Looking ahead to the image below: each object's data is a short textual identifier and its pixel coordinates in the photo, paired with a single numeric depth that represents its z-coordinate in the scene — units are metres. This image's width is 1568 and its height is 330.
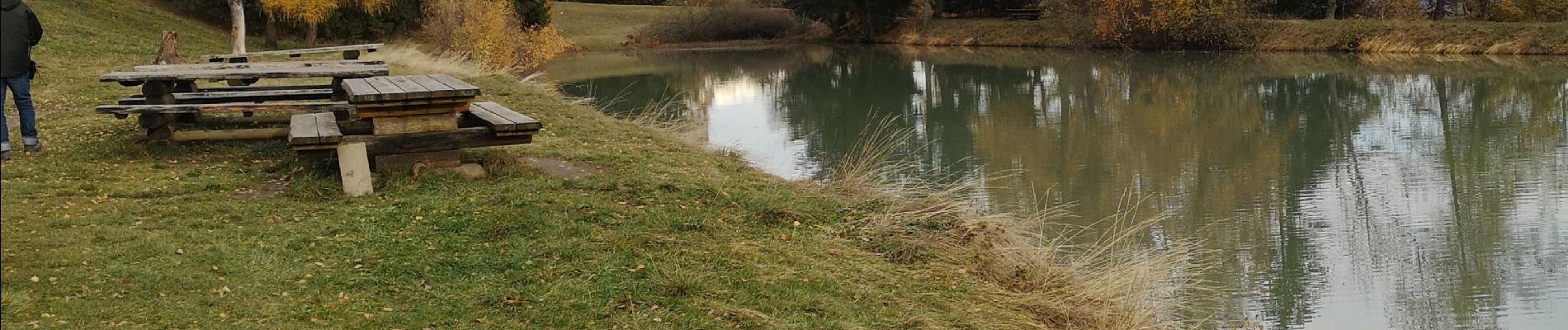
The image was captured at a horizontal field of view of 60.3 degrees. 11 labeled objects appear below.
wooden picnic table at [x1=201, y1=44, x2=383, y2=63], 13.89
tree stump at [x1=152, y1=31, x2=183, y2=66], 15.23
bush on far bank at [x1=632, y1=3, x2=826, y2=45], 53.47
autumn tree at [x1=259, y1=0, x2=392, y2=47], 28.19
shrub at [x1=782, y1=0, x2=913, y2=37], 51.09
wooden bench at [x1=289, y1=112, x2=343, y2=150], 7.29
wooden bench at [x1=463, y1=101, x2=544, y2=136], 7.76
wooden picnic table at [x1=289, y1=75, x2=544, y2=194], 7.53
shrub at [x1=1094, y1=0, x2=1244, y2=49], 38.84
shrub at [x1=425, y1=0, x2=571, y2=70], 27.62
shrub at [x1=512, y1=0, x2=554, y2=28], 44.06
